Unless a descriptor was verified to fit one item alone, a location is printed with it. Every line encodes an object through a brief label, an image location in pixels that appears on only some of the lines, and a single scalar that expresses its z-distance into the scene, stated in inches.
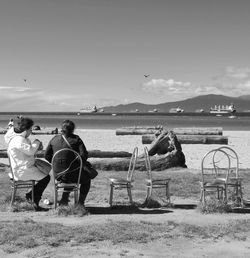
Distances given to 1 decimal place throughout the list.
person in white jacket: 314.0
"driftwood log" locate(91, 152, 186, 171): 510.6
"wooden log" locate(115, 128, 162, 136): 1254.3
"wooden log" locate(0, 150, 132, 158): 582.9
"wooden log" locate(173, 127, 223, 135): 1140.2
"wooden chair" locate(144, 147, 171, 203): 331.9
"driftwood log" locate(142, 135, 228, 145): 944.3
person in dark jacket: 312.3
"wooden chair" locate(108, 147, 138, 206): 324.2
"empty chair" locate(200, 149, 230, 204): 319.9
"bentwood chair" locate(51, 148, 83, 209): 308.2
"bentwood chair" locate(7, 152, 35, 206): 316.5
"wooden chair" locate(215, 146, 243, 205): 327.0
